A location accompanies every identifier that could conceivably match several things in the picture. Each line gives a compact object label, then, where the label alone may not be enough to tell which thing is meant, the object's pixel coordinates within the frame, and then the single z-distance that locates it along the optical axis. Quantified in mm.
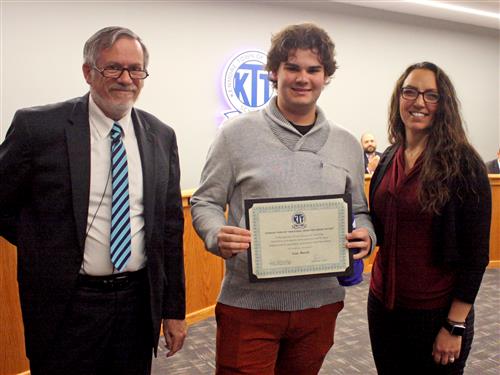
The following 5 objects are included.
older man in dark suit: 1580
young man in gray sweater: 1691
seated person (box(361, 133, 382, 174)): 6817
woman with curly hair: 1777
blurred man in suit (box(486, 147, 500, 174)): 6262
